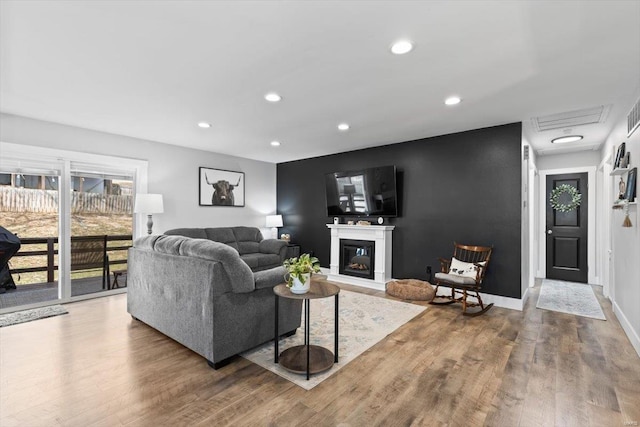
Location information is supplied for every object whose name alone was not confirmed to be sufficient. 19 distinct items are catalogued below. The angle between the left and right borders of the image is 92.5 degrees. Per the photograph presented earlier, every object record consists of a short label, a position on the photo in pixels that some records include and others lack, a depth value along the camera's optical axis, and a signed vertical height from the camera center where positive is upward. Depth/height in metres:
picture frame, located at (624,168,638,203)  2.93 +0.30
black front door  5.60 -0.31
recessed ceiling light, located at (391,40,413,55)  2.21 +1.25
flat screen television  5.23 +0.41
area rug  2.47 -1.22
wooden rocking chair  3.90 -0.78
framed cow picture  5.91 +0.54
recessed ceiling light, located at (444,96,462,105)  3.25 +1.24
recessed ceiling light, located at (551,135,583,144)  4.59 +1.18
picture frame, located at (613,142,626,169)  3.41 +0.70
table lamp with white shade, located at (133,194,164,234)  4.66 +0.16
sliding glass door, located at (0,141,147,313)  4.03 -0.11
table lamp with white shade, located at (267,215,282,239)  6.80 -0.14
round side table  2.32 -1.18
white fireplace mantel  5.18 -0.56
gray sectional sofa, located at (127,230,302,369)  2.41 -0.73
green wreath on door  5.64 +0.34
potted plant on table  2.32 -0.45
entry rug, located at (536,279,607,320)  3.98 -1.24
